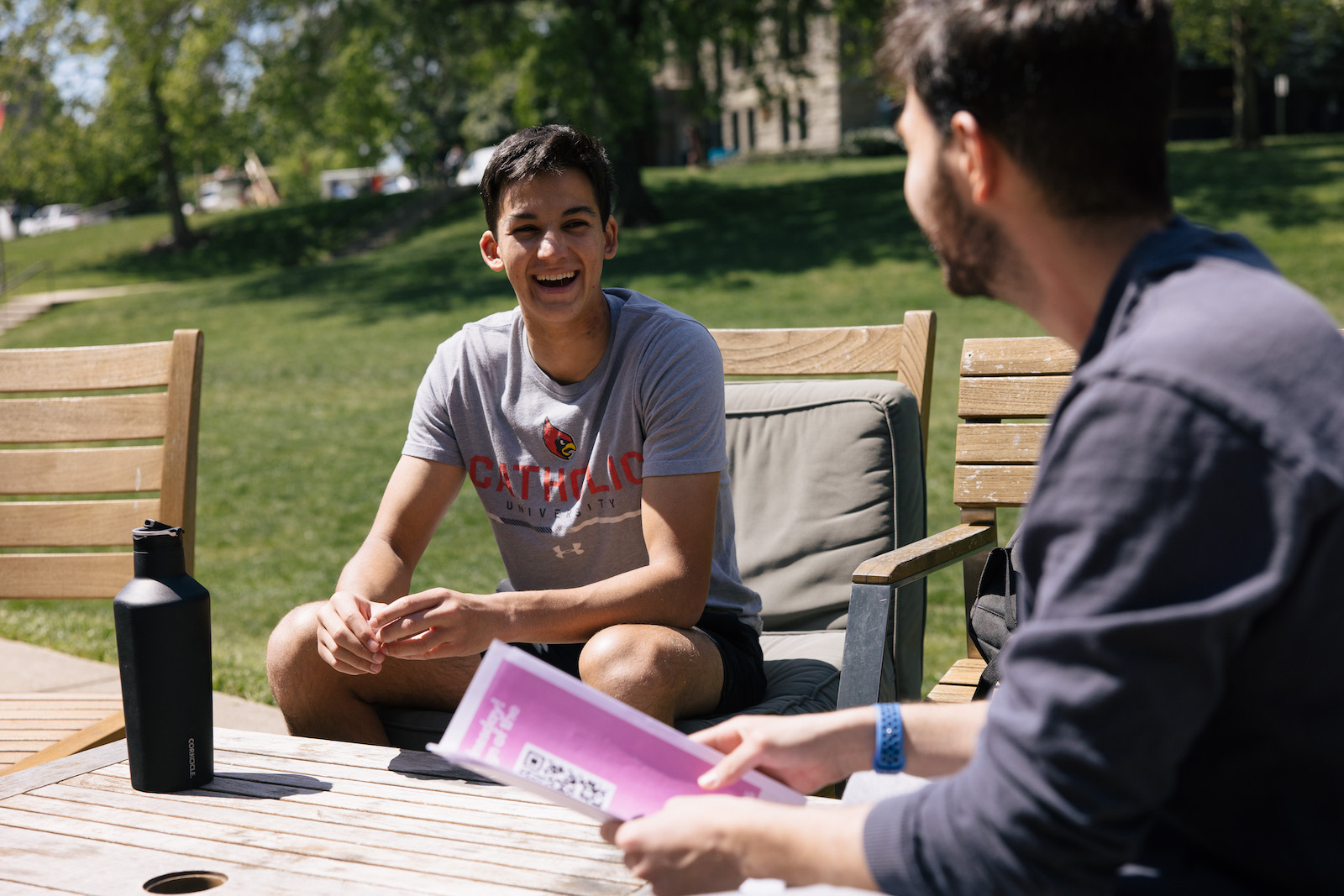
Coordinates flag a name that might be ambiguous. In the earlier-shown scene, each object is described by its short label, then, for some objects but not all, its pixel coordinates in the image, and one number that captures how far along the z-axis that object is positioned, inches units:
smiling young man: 101.8
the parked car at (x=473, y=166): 1721.2
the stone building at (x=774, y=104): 754.8
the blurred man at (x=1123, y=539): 39.8
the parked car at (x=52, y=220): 2009.1
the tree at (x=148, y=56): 729.0
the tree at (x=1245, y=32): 869.8
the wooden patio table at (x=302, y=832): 68.0
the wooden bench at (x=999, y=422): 131.7
